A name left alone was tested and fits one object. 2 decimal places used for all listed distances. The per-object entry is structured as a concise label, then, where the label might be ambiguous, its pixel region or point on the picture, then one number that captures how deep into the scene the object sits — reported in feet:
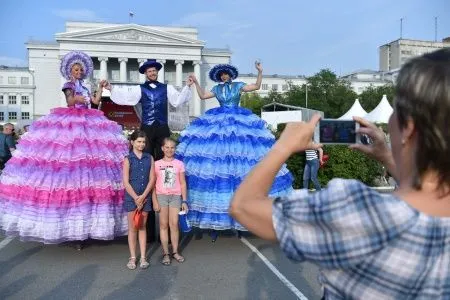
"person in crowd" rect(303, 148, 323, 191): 37.60
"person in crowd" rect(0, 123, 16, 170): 43.55
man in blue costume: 22.36
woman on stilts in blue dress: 20.76
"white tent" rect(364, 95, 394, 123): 83.38
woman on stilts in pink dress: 18.98
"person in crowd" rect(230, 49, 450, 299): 4.03
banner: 115.38
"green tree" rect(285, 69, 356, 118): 224.12
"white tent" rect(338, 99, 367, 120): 96.29
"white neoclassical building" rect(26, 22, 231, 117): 236.63
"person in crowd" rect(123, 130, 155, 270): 18.62
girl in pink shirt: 19.52
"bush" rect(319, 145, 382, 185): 42.60
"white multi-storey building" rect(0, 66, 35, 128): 254.68
